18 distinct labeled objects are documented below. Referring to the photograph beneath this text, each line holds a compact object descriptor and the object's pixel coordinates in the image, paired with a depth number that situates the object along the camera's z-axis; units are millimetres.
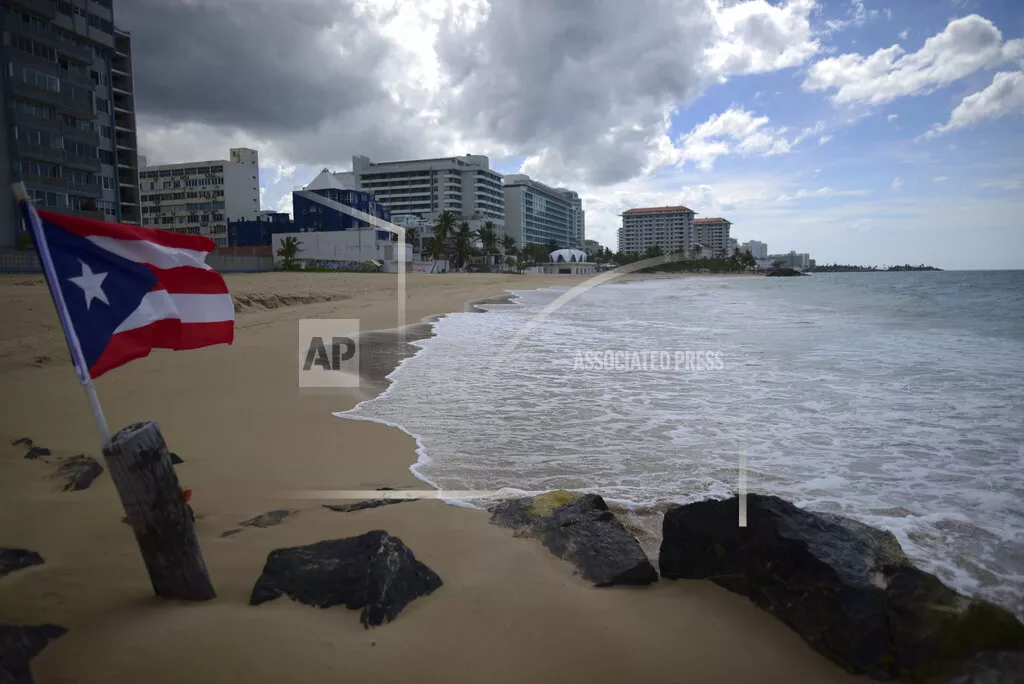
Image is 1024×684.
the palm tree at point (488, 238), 105500
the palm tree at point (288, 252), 64188
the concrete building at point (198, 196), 101625
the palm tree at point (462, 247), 97875
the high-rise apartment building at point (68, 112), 43594
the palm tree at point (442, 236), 96500
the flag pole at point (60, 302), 2820
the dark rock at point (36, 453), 5223
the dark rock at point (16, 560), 3237
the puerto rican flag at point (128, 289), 2990
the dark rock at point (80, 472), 4625
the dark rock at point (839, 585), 2646
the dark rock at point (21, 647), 2249
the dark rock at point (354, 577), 2963
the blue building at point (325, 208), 81312
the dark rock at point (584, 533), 3465
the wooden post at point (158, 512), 2734
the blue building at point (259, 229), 85619
